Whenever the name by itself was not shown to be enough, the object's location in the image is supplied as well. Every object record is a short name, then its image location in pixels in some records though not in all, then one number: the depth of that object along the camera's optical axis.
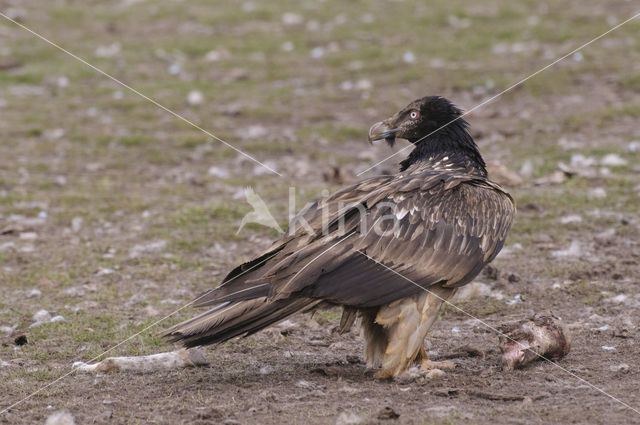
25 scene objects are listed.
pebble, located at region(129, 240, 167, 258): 16.20
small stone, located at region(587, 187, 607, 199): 17.95
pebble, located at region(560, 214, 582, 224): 16.91
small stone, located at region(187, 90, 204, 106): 27.30
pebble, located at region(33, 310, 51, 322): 13.25
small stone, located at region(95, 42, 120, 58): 32.34
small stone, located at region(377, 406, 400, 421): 9.18
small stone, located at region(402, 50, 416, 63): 30.14
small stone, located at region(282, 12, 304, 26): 35.34
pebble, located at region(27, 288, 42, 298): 14.33
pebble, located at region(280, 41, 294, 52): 32.16
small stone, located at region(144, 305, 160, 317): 13.51
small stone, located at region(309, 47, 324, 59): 31.02
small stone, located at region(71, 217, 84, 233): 17.74
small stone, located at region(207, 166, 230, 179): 21.27
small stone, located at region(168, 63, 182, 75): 30.52
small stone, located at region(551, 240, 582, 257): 15.44
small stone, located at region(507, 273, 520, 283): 14.45
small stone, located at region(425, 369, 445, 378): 10.76
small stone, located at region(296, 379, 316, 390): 10.44
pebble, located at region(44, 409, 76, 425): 9.25
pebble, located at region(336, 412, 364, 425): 9.06
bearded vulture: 10.23
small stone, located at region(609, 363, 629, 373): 10.65
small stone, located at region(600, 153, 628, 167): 20.02
